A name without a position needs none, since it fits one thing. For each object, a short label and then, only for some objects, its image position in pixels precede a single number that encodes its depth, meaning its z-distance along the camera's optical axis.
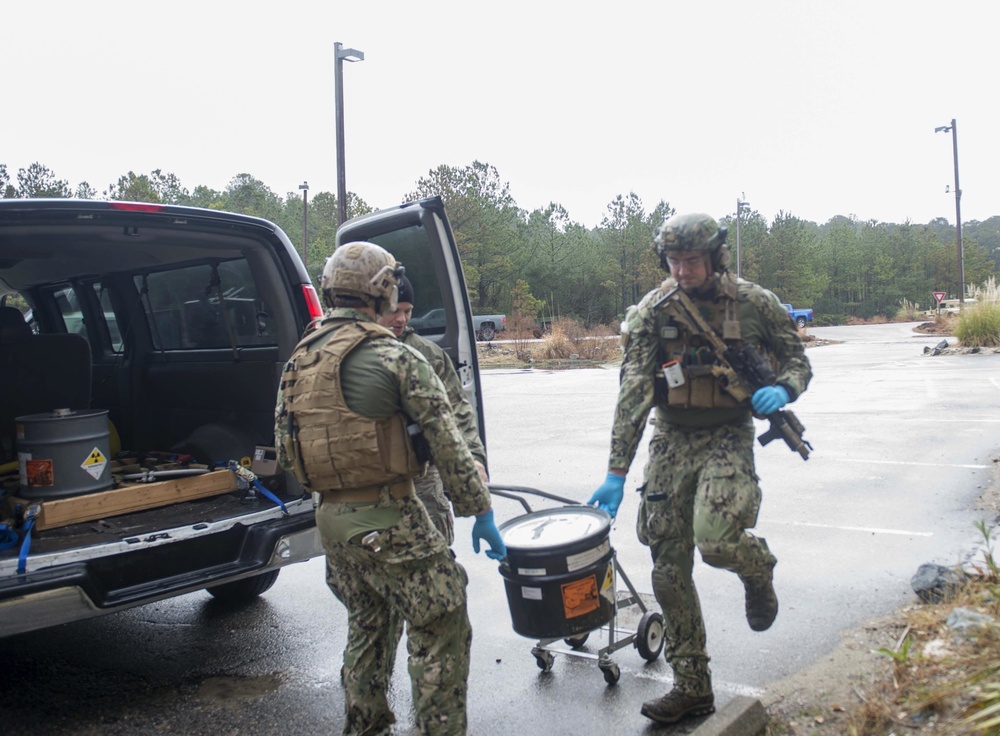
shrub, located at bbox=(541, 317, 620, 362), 27.56
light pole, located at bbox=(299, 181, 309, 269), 37.39
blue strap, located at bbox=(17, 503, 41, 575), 3.38
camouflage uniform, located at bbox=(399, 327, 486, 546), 3.64
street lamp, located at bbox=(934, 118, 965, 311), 40.62
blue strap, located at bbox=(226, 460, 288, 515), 4.45
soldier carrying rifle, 3.36
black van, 3.70
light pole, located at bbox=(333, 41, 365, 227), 17.73
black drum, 3.26
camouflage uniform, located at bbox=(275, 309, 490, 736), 2.79
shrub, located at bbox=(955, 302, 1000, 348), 23.00
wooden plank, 4.20
